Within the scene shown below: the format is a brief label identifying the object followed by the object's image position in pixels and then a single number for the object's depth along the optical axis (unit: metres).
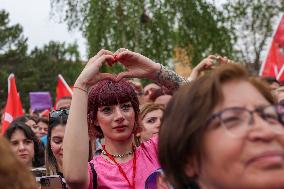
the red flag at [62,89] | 10.59
